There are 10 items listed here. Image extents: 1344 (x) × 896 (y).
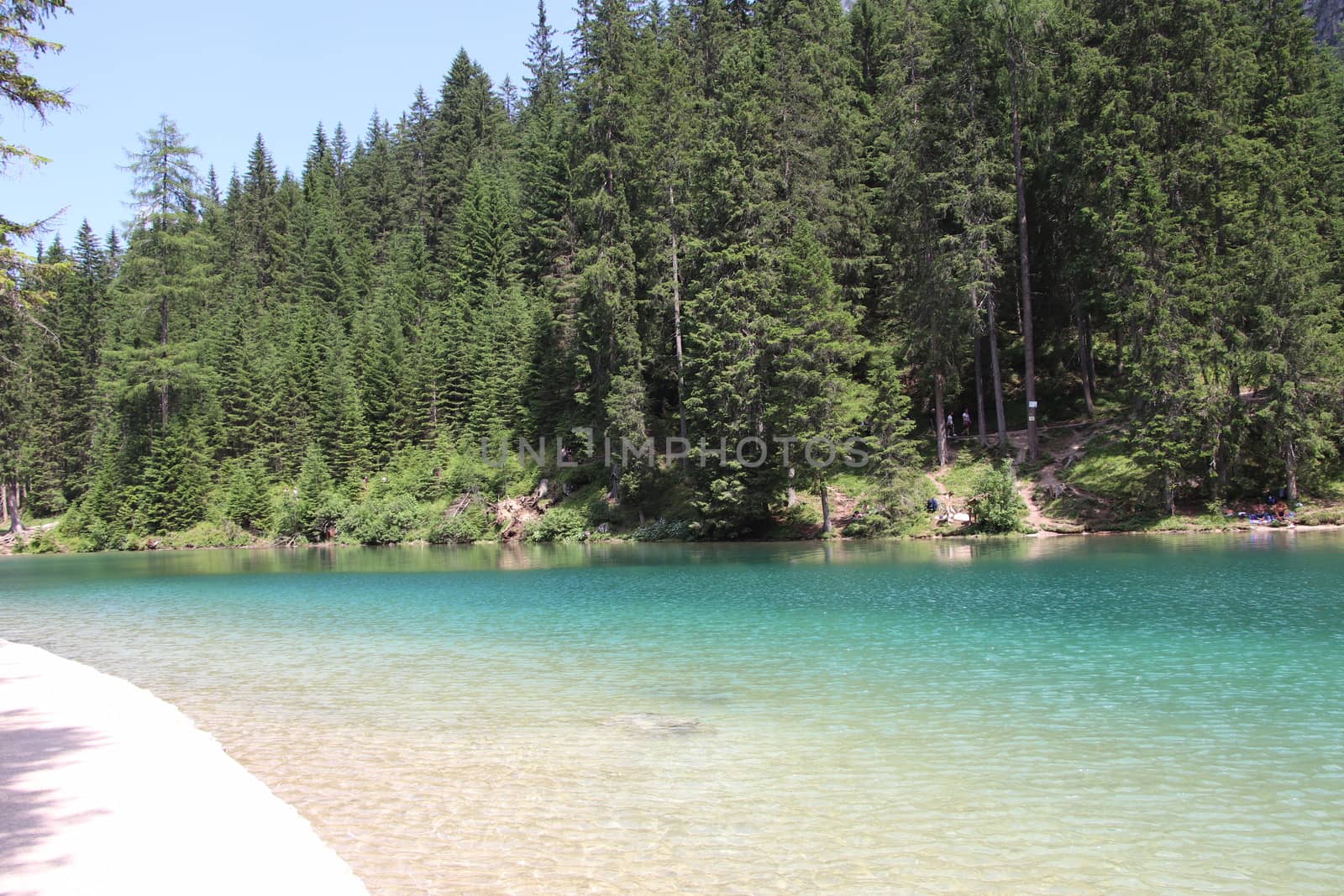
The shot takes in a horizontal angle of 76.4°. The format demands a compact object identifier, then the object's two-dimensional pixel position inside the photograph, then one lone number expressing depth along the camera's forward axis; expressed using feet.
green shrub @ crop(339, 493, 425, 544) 162.81
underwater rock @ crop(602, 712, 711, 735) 31.03
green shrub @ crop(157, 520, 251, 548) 172.65
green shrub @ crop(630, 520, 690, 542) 131.03
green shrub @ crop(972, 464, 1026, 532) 109.40
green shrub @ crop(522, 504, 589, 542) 141.08
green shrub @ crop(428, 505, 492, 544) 155.22
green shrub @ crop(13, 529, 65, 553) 174.09
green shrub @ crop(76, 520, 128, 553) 173.68
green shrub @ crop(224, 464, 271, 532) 176.24
